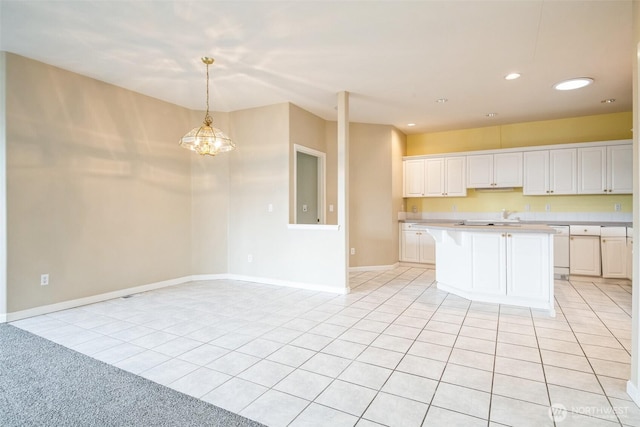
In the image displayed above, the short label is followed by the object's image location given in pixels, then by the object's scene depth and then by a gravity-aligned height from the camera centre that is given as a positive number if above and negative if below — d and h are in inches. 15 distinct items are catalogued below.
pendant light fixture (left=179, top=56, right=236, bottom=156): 149.6 +33.8
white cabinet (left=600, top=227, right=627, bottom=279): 195.2 -24.6
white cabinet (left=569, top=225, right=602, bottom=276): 201.8 -25.0
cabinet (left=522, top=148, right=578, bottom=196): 217.5 +26.4
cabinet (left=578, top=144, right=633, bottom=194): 204.5 +26.3
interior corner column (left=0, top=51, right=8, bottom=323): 132.1 +10.1
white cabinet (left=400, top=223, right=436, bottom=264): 248.7 -25.8
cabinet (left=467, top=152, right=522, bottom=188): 233.3 +30.0
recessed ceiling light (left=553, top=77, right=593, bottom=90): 160.7 +64.1
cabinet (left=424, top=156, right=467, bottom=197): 251.0 +27.1
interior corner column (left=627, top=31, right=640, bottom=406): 76.2 -6.3
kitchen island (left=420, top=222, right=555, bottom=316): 143.8 -24.5
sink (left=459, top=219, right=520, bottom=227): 233.0 -6.7
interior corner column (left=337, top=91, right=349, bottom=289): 177.9 +20.6
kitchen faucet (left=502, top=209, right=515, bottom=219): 244.1 -1.4
